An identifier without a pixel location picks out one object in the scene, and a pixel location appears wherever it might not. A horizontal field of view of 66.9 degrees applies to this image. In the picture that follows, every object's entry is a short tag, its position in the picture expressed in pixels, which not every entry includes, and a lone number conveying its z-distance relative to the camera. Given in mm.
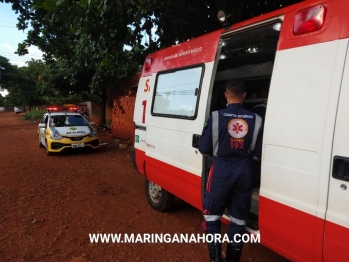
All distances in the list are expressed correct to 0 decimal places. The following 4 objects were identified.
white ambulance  1669
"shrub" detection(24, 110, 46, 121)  31266
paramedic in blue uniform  2264
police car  8438
